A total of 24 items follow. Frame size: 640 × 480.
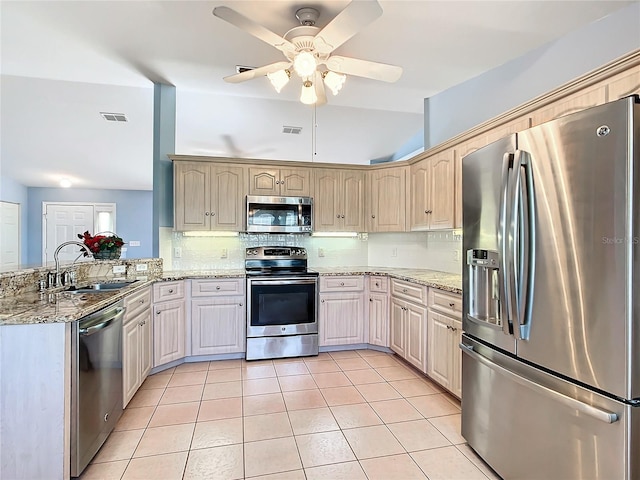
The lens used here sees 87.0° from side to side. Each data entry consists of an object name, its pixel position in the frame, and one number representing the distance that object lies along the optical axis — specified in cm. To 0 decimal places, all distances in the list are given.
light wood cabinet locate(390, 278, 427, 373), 294
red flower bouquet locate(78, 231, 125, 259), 302
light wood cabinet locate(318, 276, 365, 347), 363
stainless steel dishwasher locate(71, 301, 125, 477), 160
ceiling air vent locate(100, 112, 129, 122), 479
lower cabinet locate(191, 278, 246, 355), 334
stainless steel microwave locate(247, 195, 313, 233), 375
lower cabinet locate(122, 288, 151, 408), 229
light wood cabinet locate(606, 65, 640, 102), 157
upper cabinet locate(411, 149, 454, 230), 308
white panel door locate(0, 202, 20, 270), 668
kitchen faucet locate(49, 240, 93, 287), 233
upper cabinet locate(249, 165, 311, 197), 381
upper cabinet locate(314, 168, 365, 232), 400
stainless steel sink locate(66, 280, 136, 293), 245
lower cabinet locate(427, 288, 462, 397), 244
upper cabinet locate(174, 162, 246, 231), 362
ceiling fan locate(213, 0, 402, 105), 174
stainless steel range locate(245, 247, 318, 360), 342
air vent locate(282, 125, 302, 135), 490
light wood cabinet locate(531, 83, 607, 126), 175
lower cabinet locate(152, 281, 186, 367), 304
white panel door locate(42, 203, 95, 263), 746
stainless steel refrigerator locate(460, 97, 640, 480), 120
